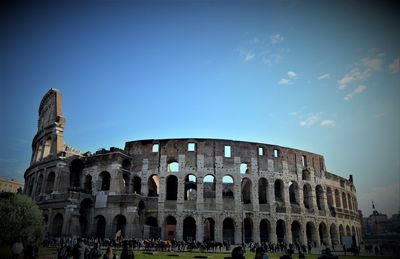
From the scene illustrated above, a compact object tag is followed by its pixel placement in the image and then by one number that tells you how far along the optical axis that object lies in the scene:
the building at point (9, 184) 77.75
